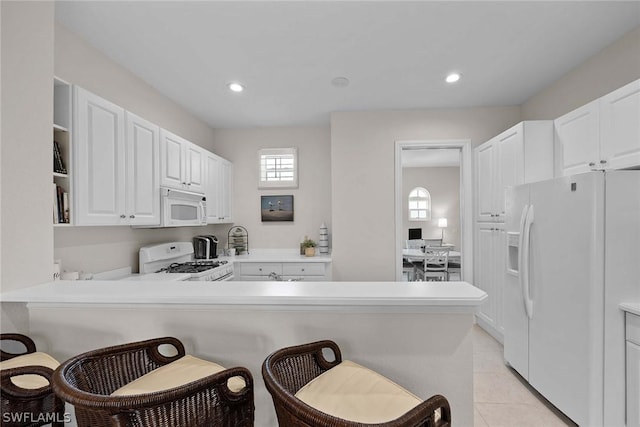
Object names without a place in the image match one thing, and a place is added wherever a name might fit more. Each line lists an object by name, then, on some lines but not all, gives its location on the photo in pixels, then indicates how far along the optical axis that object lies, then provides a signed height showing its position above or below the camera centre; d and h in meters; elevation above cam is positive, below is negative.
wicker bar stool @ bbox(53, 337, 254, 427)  0.79 -0.55
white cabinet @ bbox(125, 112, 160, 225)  2.27 +0.32
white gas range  2.77 -0.54
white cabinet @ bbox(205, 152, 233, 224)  3.71 +0.29
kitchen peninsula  1.25 -0.47
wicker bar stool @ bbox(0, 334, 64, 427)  1.05 -0.65
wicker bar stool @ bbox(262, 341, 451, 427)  0.77 -0.57
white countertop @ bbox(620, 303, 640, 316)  1.62 -0.52
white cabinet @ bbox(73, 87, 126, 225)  1.81 +0.33
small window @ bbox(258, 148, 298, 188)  4.43 +0.63
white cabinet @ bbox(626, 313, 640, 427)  1.63 -0.85
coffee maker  3.72 -0.43
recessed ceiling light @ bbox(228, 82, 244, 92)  3.00 +1.23
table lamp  8.03 -0.30
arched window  8.27 +0.19
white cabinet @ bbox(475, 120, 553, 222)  2.71 +0.46
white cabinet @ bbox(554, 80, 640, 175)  1.89 +0.53
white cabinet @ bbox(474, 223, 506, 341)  3.06 -0.62
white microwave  2.69 +0.04
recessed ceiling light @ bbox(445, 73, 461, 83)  2.87 +1.26
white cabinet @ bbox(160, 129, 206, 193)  2.74 +0.47
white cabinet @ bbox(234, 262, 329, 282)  3.78 -0.72
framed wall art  4.46 +0.07
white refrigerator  1.72 -0.44
